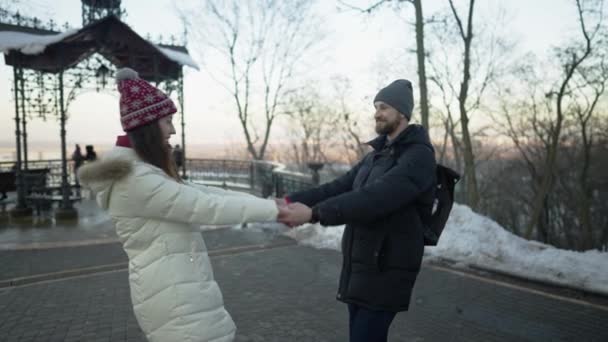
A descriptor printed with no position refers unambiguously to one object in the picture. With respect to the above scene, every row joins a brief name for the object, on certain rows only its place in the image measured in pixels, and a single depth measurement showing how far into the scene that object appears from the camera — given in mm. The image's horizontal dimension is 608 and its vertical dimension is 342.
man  2338
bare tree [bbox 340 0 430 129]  12711
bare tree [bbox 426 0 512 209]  16172
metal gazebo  11203
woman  2021
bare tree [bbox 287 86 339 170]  36531
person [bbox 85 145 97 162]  15254
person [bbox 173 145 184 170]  15312
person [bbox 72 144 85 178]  16584
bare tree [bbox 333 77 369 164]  34422
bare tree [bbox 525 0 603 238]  17688
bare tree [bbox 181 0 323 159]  22833
